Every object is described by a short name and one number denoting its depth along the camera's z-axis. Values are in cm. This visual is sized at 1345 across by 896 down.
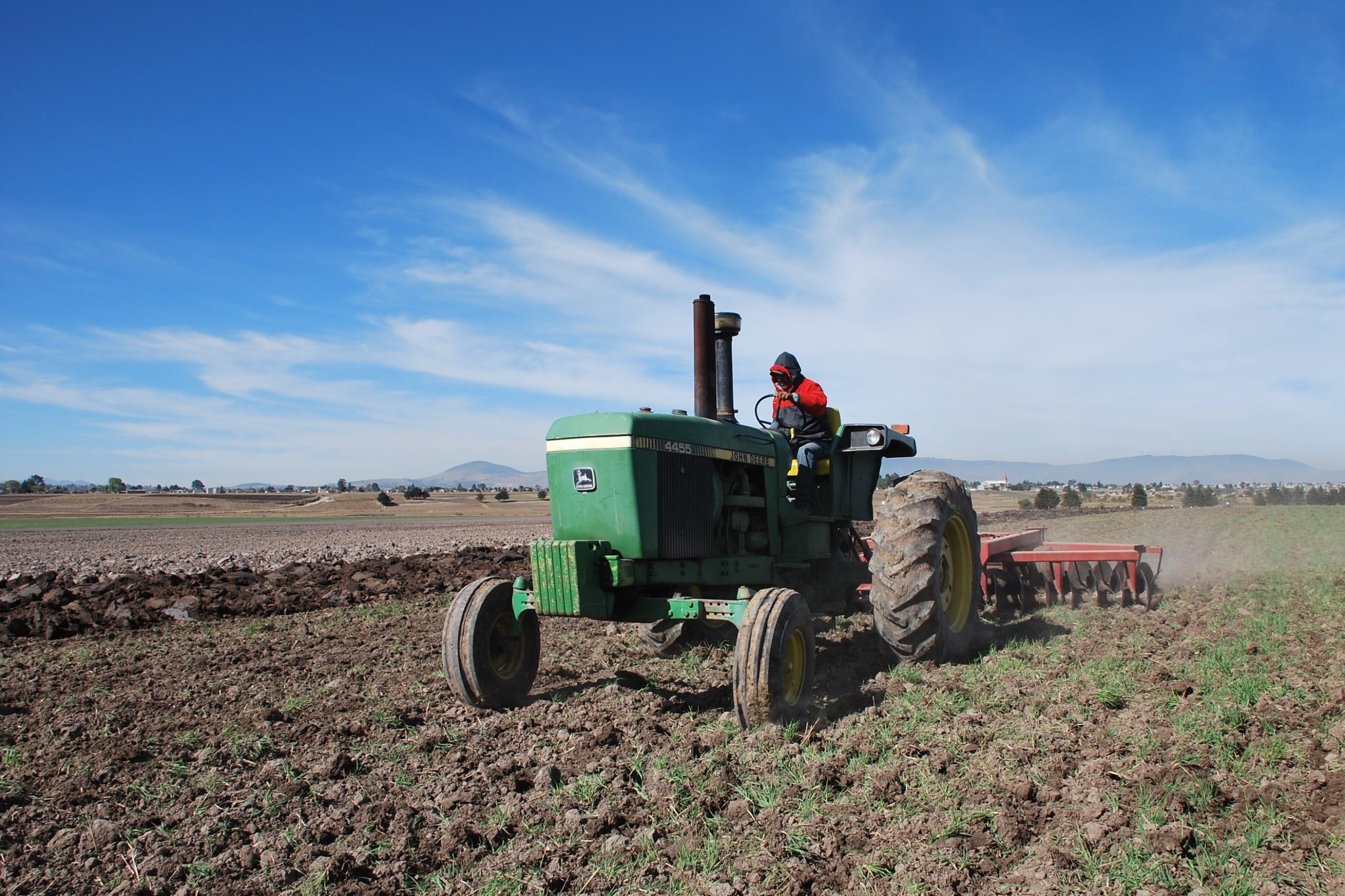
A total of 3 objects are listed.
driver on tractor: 737
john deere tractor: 540
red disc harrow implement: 868
